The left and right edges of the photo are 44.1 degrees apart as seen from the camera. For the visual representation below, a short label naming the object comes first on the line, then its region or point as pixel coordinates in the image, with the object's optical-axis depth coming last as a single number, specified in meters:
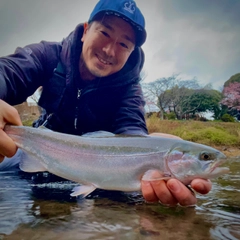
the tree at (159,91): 8.38
